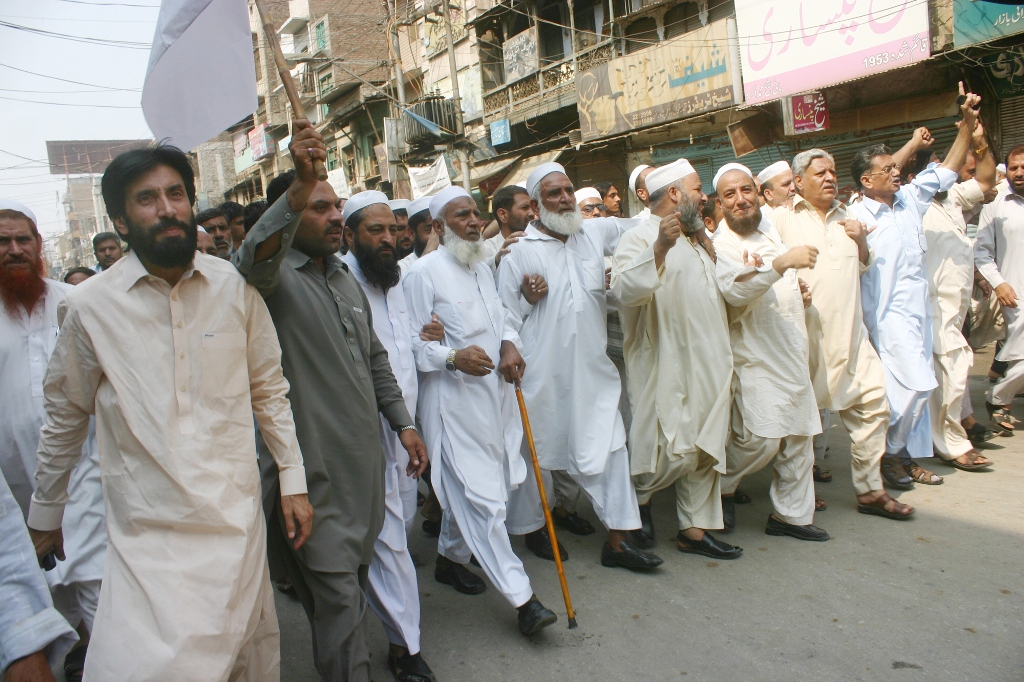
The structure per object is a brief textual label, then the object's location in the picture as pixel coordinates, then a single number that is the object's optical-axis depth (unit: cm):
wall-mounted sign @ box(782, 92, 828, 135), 1172
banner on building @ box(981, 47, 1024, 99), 983
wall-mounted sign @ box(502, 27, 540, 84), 1850
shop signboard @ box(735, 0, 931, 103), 998
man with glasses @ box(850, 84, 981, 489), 461
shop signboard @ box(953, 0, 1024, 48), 912
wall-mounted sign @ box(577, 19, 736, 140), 1293
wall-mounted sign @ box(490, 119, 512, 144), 1877
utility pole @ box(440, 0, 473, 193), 1827
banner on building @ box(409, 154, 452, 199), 1420
